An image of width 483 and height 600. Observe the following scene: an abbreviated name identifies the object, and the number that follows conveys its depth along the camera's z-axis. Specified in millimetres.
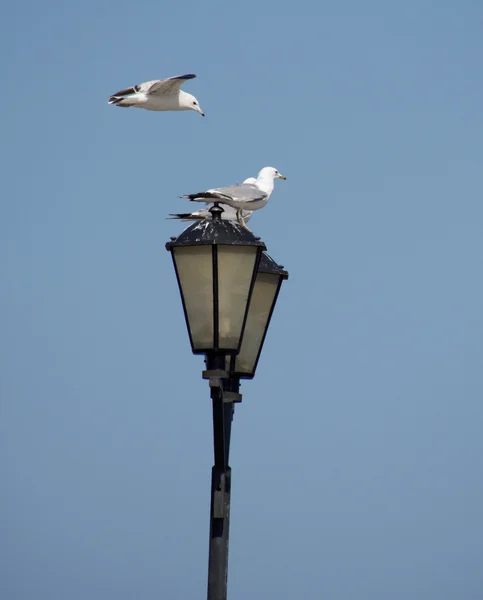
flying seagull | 25250
